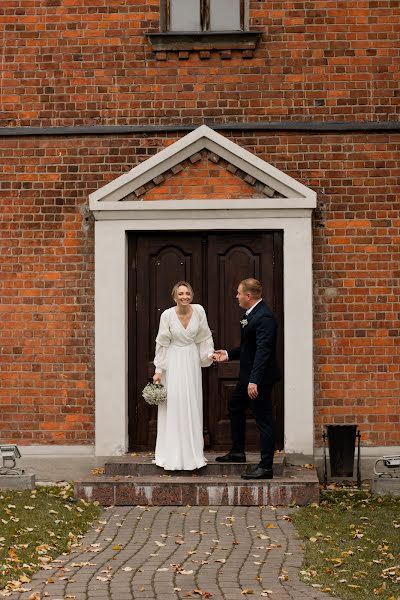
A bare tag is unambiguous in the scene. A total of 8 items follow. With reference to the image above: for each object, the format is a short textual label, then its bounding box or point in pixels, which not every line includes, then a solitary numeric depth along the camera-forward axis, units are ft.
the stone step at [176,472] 36.58
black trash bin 37.93
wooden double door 40.14
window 40.42
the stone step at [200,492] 34.91
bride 36.35
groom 35.22
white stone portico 39.09
